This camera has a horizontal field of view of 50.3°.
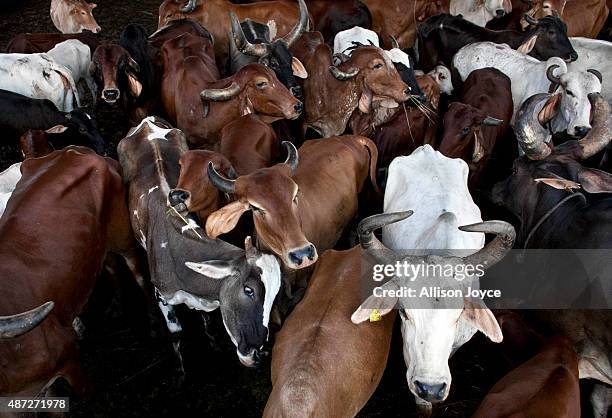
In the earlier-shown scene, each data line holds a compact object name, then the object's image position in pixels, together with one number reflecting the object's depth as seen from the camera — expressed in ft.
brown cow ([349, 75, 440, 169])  23.25
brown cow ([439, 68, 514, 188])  21.33
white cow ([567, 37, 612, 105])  26.53
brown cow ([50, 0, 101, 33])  32.99
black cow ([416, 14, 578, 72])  26.68
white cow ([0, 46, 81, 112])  25.40
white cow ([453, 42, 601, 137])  22.43
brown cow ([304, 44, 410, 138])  23.11
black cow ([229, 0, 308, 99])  23.63
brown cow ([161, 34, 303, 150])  21.68
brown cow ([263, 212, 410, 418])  13.39
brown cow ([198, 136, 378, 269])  15.56
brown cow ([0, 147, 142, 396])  14.97
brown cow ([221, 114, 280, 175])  19.61
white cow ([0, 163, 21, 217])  18.92
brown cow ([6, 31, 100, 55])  28.81
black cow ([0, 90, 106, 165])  22.16
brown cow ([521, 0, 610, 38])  31.04
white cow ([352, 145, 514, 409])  14.03
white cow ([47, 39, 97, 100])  27.37
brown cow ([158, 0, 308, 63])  29.25
